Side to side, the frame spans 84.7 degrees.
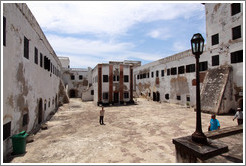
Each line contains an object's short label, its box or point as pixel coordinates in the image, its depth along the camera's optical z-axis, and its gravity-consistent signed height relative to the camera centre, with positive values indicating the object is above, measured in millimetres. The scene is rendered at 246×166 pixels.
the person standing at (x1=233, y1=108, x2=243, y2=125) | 8379 -1835
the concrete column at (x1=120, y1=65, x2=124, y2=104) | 22953 +747
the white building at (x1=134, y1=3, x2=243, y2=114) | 13812 +2537
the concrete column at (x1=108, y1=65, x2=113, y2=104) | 22312 +406
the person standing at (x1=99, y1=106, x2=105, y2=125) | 11064 -2252
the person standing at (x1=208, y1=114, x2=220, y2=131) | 6526 -1811
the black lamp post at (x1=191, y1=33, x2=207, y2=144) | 3527 -30
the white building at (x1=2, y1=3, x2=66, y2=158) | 5777 +889
